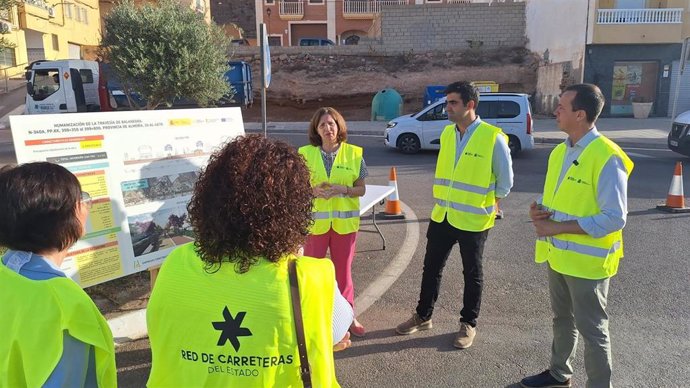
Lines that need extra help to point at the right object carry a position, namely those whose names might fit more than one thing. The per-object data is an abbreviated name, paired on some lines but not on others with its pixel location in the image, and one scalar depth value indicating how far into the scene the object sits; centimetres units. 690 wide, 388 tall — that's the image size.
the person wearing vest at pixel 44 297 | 153
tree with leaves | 1203
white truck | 1995
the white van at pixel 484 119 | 1436
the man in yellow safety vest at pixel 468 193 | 393
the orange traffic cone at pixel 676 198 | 799
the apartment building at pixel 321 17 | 4844
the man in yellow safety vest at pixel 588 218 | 291
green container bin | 2539
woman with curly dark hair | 151
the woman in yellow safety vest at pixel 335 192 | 403
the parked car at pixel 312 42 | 3725
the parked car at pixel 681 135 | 1245
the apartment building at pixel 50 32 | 3294
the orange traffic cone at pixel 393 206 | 791
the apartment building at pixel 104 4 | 4610
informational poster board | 345
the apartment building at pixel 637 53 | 2402
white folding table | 598
